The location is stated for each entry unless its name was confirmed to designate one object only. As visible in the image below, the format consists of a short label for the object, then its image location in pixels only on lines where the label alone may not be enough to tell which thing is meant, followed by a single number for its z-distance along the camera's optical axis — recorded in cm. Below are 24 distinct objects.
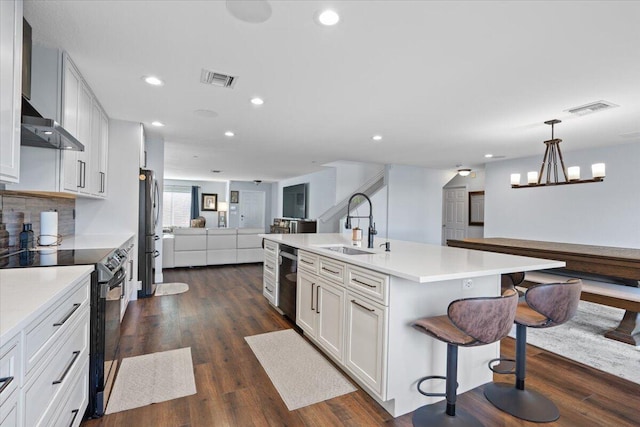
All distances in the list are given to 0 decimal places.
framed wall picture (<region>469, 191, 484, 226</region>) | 854
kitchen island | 189
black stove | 184
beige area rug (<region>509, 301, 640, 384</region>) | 262
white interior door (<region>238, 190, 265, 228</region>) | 1259
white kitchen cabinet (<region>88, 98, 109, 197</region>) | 312
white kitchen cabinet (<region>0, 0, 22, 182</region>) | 141
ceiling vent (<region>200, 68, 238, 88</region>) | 258
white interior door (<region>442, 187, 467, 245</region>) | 904
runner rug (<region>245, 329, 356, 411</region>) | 214
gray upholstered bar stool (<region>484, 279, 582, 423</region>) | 188
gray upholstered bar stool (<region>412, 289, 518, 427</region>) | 158
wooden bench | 311
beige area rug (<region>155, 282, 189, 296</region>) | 463
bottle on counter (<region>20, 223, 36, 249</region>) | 240
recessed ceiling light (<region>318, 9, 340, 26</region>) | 174
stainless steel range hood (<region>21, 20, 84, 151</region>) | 168
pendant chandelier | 355
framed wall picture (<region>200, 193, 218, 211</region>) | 1226
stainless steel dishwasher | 331
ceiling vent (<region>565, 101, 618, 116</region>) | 310
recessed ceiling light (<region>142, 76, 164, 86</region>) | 266
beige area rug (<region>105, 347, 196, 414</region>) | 206
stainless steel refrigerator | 420
